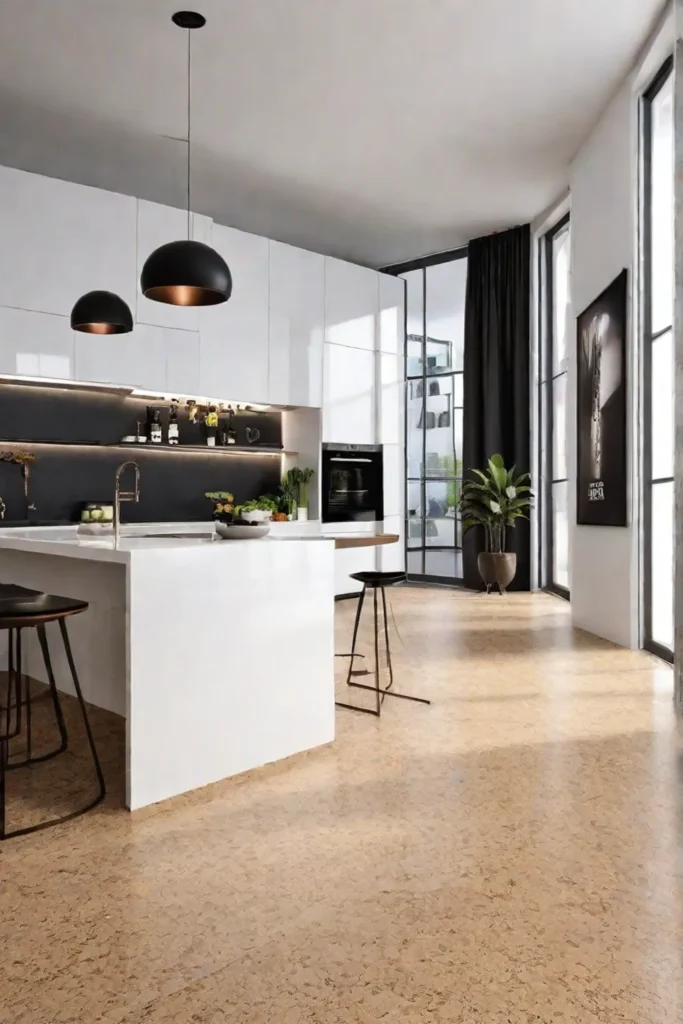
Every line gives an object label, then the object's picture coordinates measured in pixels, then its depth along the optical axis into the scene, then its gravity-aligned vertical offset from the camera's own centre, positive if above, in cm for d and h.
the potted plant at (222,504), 709 +7
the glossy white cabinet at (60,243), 538 +184
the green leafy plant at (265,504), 710 +7
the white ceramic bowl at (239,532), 312 -8
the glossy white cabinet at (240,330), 661 +150
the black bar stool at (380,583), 388 -35
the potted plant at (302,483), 759 +26
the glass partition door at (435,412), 856 +104
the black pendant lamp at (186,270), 328 +98
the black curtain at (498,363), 789 +144
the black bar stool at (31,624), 247 -34
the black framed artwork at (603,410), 521 +67
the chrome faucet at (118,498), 313 +6
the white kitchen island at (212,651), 269 -50
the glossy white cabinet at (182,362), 629 +116
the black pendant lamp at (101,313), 413 +101
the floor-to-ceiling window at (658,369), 483 +85
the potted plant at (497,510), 759 +1
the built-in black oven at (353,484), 766 +26
